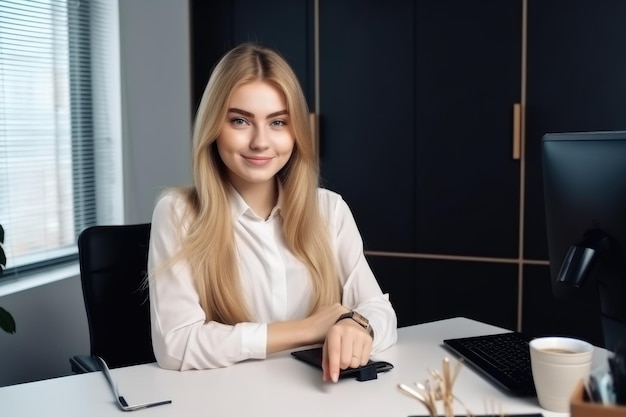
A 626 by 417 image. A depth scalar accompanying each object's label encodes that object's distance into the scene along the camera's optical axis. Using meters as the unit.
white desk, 1.17
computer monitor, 1.15
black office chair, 1.86
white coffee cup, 1.09
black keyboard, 1.22
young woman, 1.47
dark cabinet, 2.87
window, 2.75
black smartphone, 1.30
